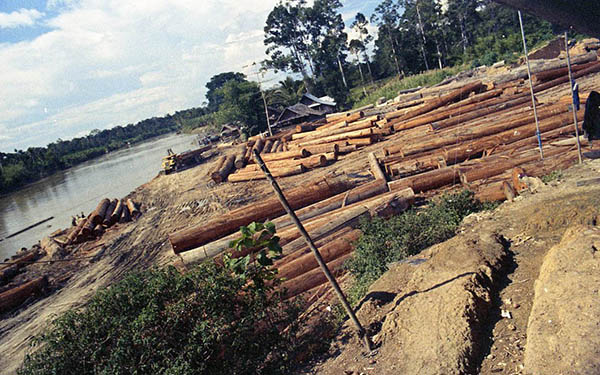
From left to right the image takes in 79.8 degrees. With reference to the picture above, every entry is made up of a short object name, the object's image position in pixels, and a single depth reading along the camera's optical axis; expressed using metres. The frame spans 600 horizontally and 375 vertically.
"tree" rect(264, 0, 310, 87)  47.38
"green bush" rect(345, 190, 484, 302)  5.98
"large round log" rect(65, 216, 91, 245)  14.41
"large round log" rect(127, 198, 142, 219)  16.31
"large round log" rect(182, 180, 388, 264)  7.76
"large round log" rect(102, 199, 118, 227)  15.73
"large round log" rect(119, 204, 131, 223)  15.92
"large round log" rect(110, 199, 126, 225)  15.96
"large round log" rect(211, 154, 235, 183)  17.72
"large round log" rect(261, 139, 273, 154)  21.20
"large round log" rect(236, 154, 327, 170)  15.48
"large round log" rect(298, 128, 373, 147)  16.58
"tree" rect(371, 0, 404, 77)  43.69
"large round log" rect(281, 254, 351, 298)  6.16
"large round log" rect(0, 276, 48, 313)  9.95
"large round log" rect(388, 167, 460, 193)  8.81
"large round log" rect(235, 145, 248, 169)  19.02
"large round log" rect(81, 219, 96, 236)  14.63
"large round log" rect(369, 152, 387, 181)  10.37
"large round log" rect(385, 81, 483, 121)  16.86
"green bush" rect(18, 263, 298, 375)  4.14
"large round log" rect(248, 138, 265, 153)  21.92
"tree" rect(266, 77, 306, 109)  39.88
